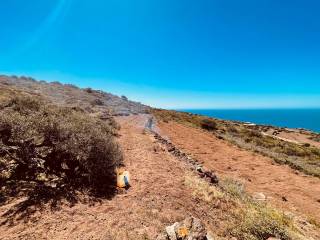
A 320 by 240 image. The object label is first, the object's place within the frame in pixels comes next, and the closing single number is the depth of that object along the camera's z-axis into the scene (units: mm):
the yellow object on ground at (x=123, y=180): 9505
